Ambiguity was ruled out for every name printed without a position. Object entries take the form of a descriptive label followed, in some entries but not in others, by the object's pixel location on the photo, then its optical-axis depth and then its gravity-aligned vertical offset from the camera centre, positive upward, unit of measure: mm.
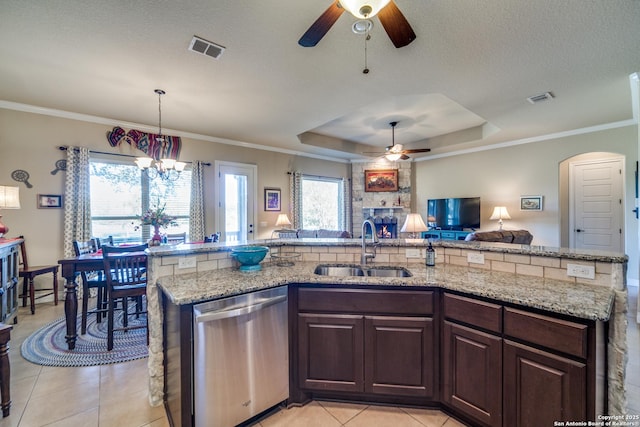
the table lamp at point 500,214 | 5730 -73
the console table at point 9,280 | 2820 -724
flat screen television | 6312 -52
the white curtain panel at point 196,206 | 5152 +128
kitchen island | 1312 -443
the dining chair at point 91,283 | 2845 -717
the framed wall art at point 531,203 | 5590 +150
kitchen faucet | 2263 -312
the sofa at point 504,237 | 3910 -392
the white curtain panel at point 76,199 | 4074 +219
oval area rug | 2490 -1309
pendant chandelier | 3637 +689
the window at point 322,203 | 7023 +236
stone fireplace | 7398 +256
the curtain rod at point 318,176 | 6812 +926
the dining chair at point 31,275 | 3557 -804
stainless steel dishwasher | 1513 -858
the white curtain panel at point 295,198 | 6570 +335
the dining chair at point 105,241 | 3668 -393
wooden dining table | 2607 -708
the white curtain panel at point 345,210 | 7512 +45
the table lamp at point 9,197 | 3133 +193
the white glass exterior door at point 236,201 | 5605 +248
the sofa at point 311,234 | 5698 -463
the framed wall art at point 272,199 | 6273 +304
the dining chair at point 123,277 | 2574 -617
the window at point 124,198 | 4387 +259
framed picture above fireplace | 7371 +842
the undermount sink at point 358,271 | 2188 -484
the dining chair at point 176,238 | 4153 -383
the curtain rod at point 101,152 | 4105 +970
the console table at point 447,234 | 6414 -559
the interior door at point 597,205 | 5219 +103
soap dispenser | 2190 -368
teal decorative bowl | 2098 -340
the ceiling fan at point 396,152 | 5208 +1128
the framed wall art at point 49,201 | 3998 +190
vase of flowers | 3409 -88
